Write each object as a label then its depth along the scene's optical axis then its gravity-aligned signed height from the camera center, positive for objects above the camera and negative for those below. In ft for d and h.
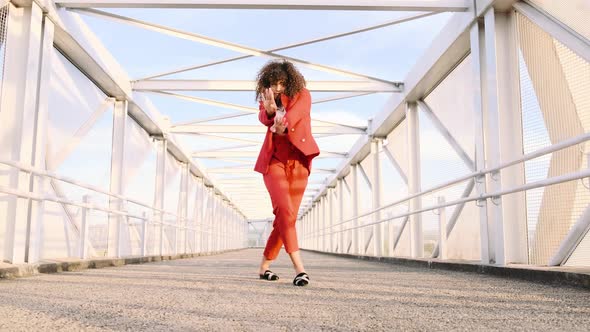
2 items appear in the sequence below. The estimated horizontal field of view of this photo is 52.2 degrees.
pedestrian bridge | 8.79 +4.33
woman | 12.37 +2.28
